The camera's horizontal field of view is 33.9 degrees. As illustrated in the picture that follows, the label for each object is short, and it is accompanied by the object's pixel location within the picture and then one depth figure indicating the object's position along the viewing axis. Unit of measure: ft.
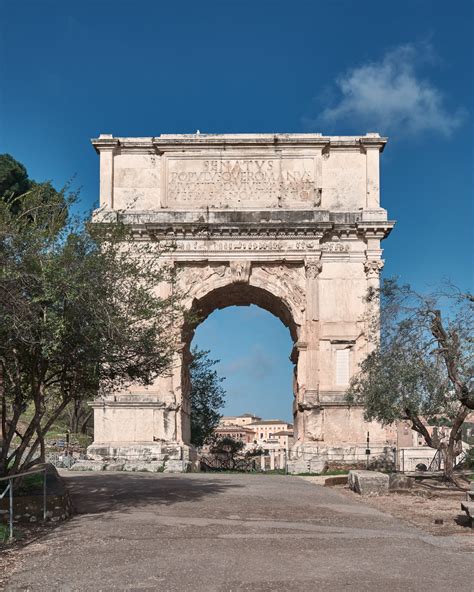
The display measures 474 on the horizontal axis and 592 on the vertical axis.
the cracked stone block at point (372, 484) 54.39
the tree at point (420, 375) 56.13
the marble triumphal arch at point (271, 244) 81.56
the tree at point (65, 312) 36.68
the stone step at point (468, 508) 36.14
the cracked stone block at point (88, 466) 77.82
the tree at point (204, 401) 126.41
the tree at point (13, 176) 117.19
